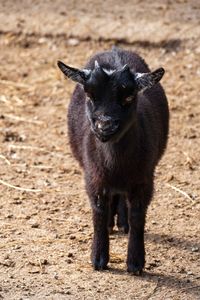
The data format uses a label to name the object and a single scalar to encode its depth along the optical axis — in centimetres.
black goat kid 1303
